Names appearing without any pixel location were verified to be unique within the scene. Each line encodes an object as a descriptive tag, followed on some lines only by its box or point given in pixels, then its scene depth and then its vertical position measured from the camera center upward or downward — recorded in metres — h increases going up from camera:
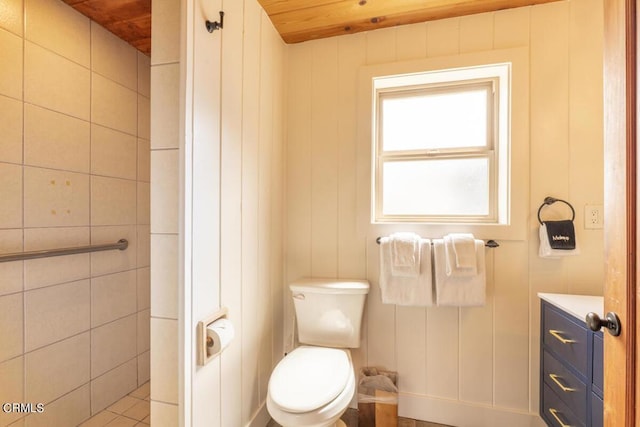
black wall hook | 1.05 +0.72
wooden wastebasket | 1.49 -1.04
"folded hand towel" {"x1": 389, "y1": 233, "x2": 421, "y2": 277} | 1.48 -0.23
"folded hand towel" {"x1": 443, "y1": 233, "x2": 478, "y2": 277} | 1.42 -0.22
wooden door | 0.64 +0.03
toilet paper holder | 1.01 -0.49
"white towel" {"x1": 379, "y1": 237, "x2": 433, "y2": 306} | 1.51 -0.39
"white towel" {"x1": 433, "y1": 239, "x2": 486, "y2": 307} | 1.45 -0.37
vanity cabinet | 1.04 -0.63
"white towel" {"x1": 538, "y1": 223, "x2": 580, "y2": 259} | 1.39 -0.18
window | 1.63 +0.43
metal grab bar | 1.25 -0.21
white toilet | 1.06 -0.73
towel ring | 1.43 +0.06
